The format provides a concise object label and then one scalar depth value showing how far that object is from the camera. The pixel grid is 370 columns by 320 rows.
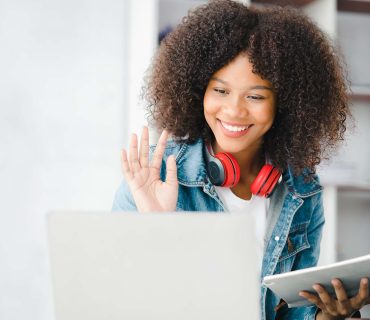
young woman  2.08
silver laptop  1.57
